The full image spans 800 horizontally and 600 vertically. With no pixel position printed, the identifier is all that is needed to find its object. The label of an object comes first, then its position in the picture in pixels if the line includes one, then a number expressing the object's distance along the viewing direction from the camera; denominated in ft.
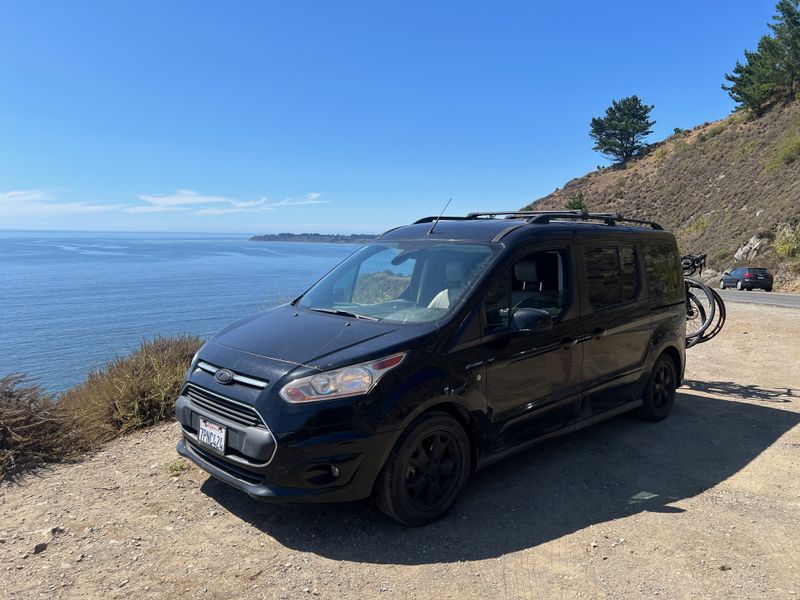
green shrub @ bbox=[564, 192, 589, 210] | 213.66
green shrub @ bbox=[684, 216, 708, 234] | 155.41
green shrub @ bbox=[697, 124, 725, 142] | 202.45
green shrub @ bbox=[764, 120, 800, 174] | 138.24
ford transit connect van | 10.78
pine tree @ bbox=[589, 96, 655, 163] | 264.52
